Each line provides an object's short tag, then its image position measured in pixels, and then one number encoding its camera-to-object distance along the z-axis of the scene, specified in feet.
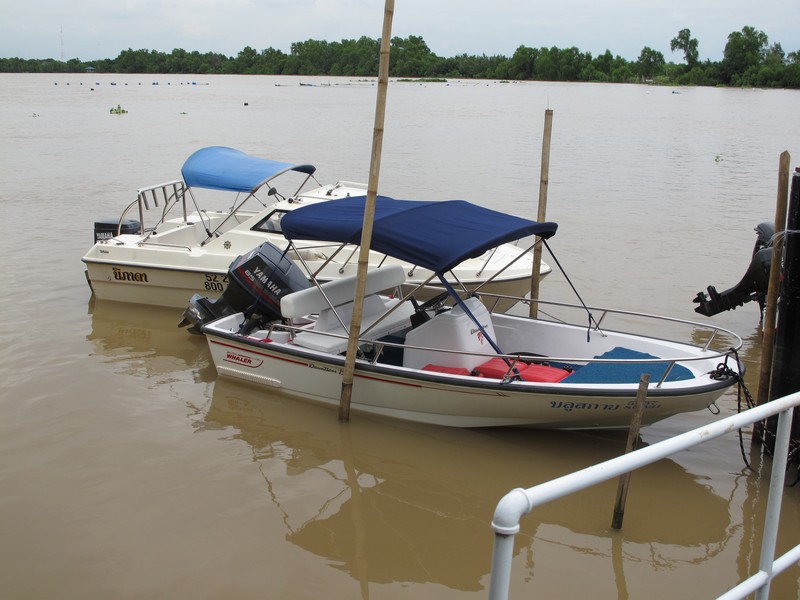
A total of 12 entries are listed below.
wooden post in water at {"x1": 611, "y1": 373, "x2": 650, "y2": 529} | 21.25
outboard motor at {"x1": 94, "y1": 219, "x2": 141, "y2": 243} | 46.19
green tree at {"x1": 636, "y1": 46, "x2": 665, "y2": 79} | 478.59
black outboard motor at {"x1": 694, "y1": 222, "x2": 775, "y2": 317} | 34.14
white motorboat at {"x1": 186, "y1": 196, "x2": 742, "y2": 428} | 25.59
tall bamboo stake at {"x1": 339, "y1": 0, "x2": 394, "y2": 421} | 25.59
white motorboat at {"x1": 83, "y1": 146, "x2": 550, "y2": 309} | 39.86
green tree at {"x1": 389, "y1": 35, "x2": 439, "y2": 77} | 521.65
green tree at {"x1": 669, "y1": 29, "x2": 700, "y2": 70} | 456.82
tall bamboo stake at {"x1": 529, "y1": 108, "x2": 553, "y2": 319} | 35.50
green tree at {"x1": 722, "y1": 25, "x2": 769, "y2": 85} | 384.27
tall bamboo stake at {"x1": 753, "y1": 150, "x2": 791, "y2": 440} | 23.77
